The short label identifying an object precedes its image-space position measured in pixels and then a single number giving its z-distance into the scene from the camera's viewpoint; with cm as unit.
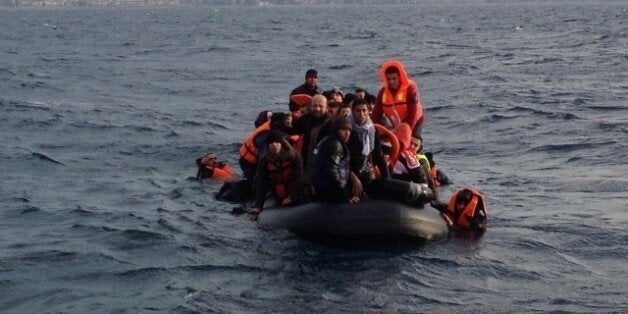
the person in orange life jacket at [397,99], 1403
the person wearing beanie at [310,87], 1540
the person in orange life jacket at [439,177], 1518
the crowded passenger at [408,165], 1254
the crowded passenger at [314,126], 1201
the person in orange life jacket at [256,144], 1342
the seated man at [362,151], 1177
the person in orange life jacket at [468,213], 1265
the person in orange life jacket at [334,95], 1347
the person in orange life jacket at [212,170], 1638
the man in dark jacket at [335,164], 1156
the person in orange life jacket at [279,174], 1258
